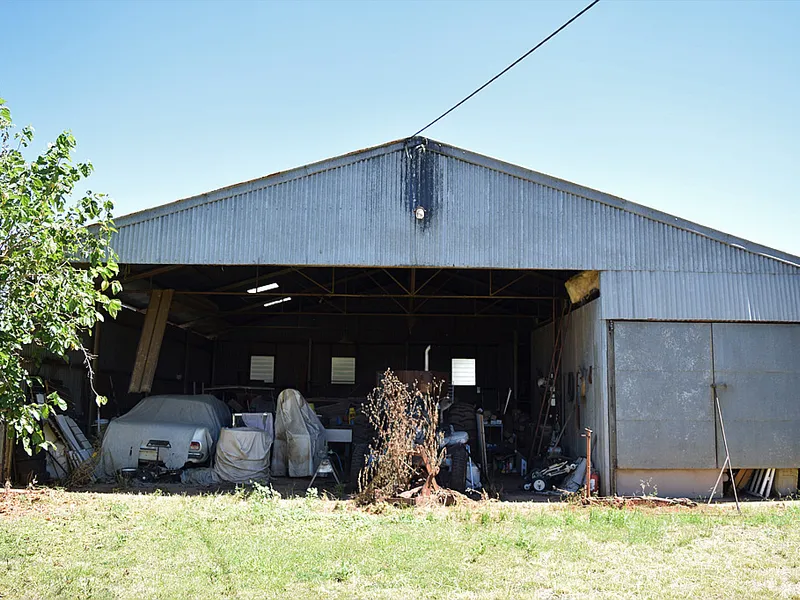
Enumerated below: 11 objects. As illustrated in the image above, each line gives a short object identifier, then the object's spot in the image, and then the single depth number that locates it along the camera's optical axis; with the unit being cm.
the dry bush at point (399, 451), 977
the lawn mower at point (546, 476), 1178
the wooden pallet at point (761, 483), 1110
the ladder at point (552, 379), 1484
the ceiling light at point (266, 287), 1678
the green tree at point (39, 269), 575
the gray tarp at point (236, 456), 1190
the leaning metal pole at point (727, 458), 1078
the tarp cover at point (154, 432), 1177
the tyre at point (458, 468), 1077
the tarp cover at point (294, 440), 1249
